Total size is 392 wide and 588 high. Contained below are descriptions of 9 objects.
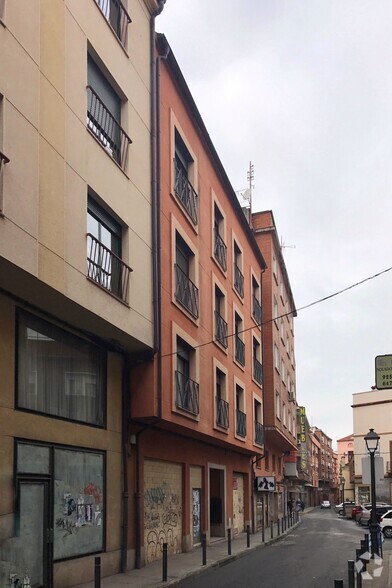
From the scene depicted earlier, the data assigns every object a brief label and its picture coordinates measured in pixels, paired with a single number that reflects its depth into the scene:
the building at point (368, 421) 70.94
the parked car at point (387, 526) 35.69
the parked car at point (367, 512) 40.51
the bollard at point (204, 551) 17.38
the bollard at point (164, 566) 14.03
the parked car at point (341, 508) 60.97
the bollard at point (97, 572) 10.65
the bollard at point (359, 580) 11.15
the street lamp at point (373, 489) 18.45
